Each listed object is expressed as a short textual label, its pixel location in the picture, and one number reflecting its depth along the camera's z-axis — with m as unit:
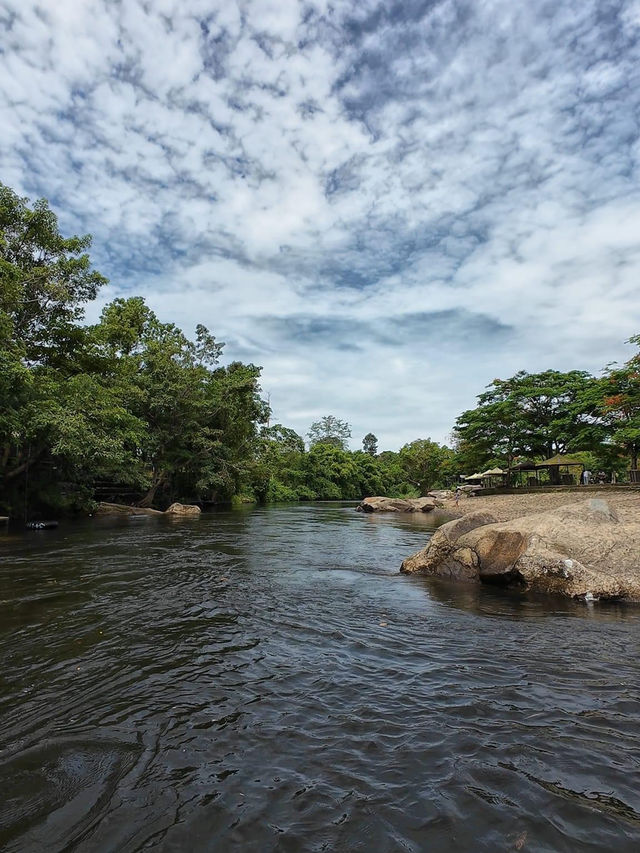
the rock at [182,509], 28.88
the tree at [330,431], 92.44
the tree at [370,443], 111.56
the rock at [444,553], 8.94
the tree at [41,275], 19.41
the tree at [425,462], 64.44
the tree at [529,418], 34.09
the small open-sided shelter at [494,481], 46.56
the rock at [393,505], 38.22
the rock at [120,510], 27.86
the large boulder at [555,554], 7.11
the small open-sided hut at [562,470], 32.34
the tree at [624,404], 24.67
